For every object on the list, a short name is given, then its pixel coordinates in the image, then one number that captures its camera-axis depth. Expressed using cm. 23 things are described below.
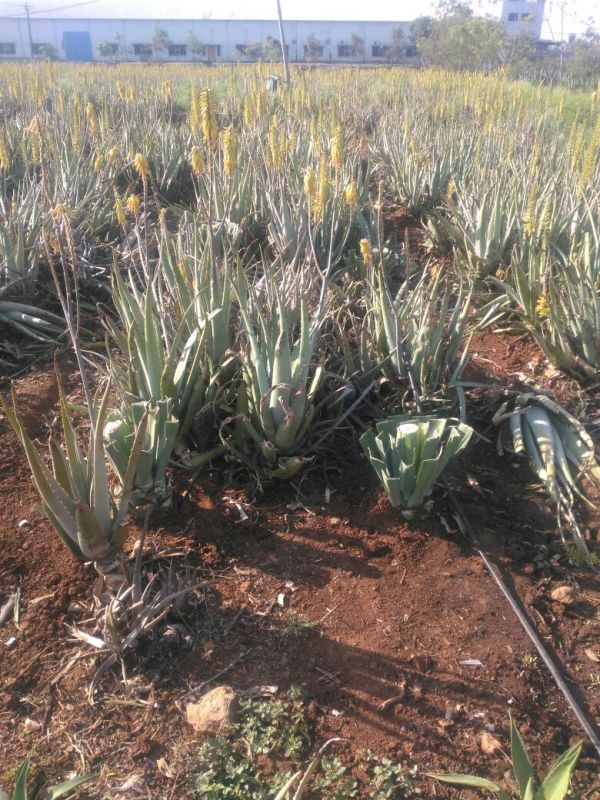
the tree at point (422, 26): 4664
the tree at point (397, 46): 4654
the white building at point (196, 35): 5509
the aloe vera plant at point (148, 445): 212
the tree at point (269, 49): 4108
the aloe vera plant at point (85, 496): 171
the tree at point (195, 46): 5111
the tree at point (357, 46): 5363
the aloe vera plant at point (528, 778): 132
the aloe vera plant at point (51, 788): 133
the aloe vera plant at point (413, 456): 215
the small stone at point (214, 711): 164
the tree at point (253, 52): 4182
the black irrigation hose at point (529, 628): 165
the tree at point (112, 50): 4805
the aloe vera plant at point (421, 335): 268
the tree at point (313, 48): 4554
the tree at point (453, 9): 4014
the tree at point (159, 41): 5334
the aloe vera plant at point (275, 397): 229
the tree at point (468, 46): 2386
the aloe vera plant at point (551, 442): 237
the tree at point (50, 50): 4529
